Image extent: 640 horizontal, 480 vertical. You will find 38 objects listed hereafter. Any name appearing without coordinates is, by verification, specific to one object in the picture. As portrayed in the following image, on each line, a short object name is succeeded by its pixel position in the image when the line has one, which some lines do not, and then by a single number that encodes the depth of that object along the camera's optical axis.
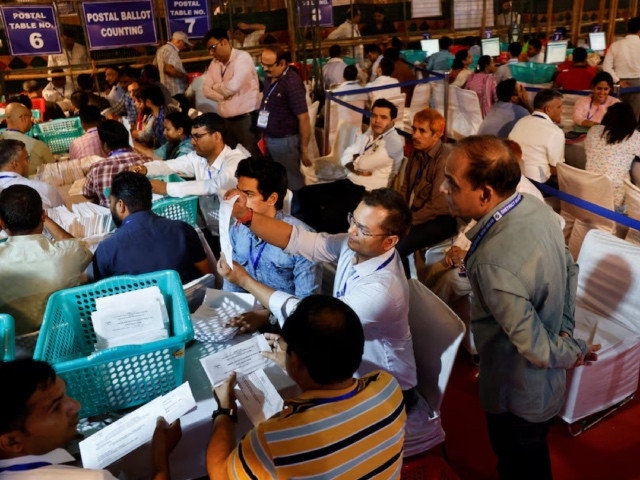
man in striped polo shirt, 1.21
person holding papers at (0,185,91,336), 2.22
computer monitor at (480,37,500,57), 9.51
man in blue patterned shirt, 2.33
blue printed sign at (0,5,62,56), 7.20
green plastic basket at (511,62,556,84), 7.99
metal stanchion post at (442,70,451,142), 6.43
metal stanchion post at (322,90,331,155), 5.89
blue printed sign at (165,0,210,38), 8.02
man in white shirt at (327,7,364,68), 10.71
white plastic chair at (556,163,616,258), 3.36
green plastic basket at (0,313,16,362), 1.81
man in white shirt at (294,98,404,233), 4.07
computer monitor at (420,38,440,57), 10.43
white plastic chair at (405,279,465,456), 1.88
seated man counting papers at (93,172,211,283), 2.41
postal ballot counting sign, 7.53
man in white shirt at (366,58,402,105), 6.92
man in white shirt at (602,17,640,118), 6.92
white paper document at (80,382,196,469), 1.44
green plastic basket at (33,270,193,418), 1.59
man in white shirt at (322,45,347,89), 8.34
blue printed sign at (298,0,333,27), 6.88
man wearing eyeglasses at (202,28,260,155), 4.92
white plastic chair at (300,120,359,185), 4.62
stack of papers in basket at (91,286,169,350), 1.81
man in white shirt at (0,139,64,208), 3.25
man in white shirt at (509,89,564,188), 3.99
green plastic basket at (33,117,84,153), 5.24
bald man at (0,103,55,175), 4.29
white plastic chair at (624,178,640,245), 3.28
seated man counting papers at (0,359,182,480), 1.19
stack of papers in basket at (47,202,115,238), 3.05
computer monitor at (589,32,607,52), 9.99
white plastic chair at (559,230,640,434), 2.32
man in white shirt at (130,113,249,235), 3.29
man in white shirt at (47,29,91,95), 7.91
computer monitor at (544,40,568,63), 8.66
